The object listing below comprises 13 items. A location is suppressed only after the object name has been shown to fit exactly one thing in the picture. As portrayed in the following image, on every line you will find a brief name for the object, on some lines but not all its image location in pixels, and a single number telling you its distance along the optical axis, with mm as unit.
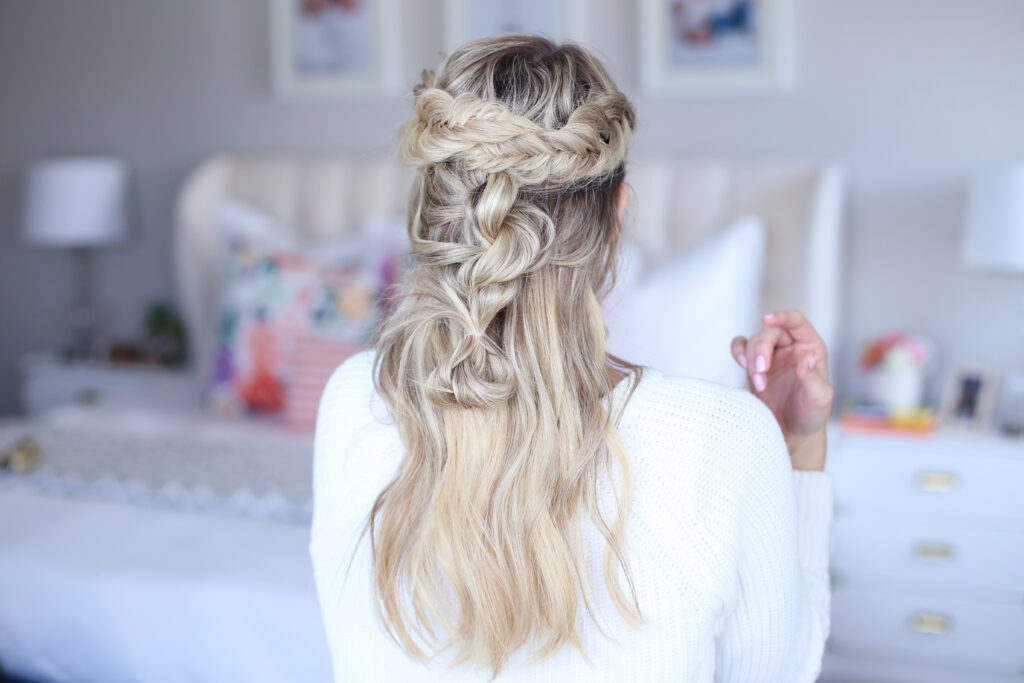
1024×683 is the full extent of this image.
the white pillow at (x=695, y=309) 2311
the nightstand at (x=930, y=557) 2234
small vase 2451
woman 923
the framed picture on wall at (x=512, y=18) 2783
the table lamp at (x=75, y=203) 3240
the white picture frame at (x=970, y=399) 2434
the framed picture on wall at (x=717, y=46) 2596
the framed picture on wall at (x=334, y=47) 3041
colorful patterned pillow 2584
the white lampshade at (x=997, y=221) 2211
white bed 1511
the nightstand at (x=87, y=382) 3051
